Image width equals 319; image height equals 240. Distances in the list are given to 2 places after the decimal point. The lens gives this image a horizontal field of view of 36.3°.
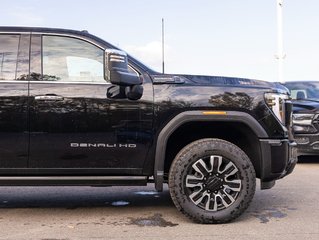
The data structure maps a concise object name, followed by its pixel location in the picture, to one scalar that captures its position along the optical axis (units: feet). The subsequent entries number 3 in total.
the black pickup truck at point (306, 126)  32.01
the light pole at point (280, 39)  53.88
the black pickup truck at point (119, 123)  17.16
